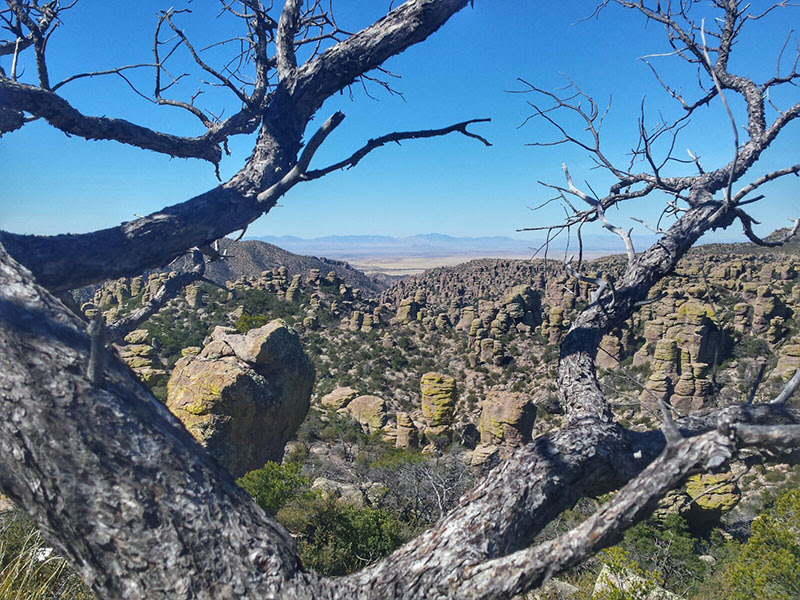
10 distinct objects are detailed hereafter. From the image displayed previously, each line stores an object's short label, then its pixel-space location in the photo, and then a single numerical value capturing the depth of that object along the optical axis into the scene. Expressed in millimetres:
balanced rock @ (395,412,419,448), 18938
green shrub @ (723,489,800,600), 3785
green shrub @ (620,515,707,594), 7970
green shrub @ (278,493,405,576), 5449
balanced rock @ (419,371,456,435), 20297
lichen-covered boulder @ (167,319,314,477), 7047
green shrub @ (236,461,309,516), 6352
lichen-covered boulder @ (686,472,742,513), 11844
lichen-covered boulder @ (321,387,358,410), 22219
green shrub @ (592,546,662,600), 3324
